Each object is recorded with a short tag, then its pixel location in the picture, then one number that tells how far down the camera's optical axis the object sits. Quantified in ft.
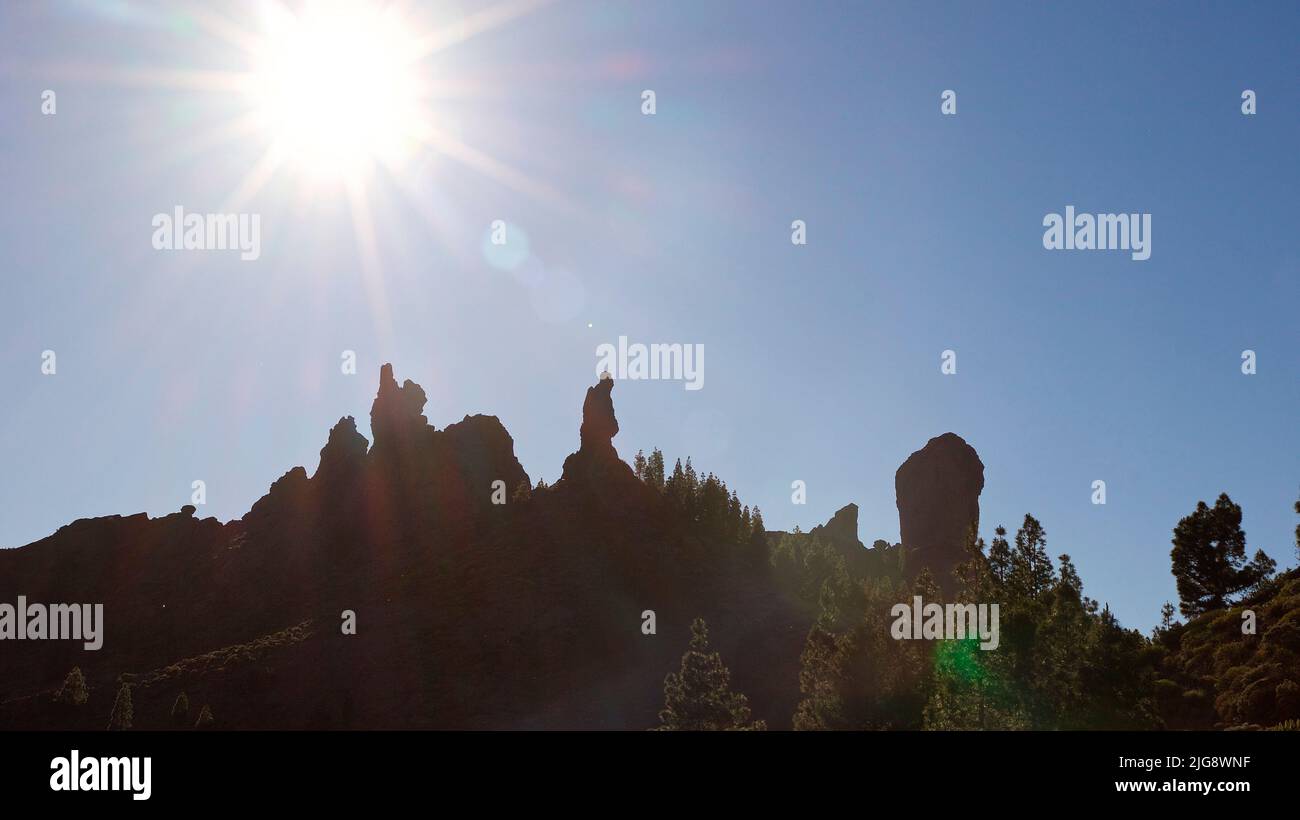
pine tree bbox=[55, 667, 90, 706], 281.74
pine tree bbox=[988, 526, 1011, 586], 165.48
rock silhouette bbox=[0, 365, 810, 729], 287.07
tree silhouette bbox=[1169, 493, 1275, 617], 296.51
